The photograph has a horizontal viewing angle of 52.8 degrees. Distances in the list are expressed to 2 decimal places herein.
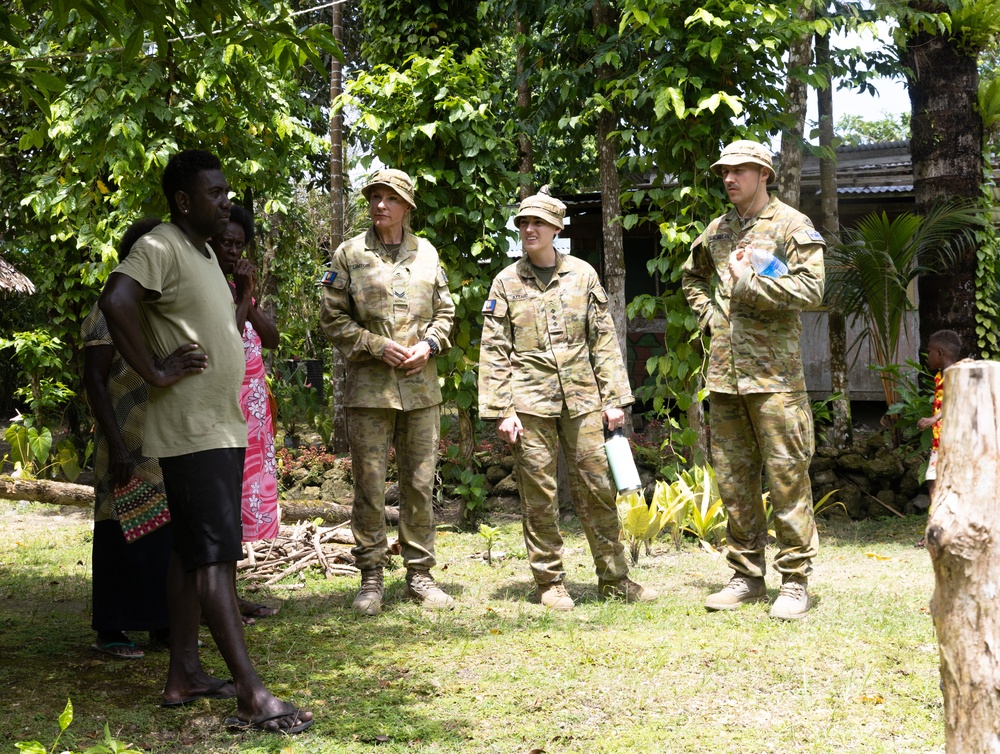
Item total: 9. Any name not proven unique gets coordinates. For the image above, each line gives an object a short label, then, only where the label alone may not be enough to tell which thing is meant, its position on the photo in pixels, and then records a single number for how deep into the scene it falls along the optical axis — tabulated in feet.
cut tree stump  8.20
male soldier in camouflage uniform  16.85
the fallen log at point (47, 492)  28.86
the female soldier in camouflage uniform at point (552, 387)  17.98
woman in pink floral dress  16.47
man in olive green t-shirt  11.63
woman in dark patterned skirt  14.30
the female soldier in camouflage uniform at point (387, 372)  18.15
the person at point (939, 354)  23.90
